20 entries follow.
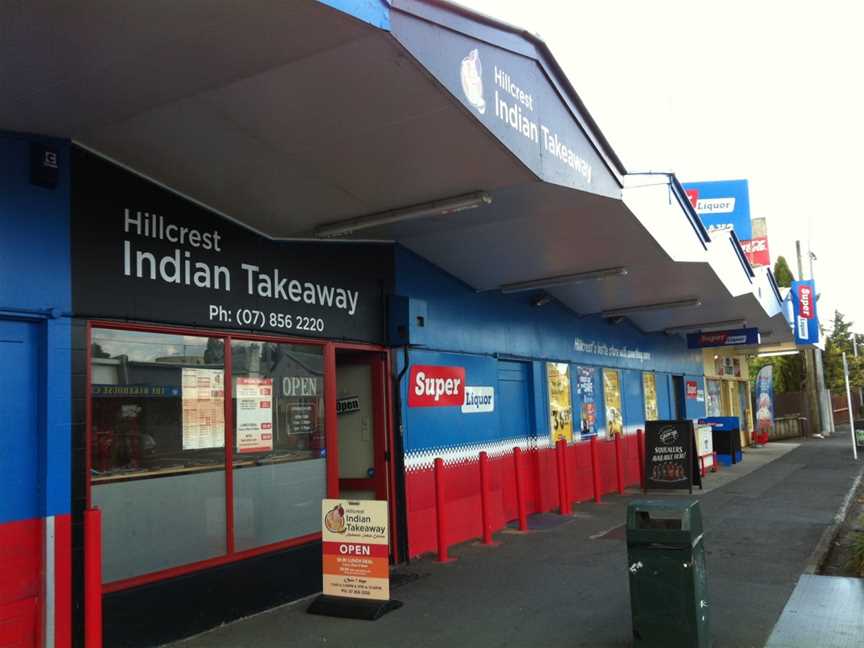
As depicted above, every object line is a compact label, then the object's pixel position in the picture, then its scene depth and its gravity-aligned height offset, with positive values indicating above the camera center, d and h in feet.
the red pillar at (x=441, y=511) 27.12 -4.02
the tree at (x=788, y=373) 130.31 +2.23
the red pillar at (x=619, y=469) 44.78 -4.59
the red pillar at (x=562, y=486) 36.78 -4.51
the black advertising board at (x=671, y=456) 43.62 -3.84
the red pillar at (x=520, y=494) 32.22 -4.20
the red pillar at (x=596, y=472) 41.14 -4.30
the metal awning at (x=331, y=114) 12.61 +6.35
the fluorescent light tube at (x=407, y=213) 21.30 +5.71
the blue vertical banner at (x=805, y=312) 69.82 +7.00
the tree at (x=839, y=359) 144.46 +4.81
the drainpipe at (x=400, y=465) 27.17 -2.28
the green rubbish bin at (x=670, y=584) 16.16 -4.26
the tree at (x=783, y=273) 145.89 +22.39
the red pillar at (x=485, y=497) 29.53 -3.87
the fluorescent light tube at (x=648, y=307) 44.06 +5.14
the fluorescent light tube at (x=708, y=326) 59.16 +5.12
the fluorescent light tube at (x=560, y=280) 33.14 +5.30
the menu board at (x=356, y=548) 19.89 -3.86
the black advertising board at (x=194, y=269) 17.65 +4.06
